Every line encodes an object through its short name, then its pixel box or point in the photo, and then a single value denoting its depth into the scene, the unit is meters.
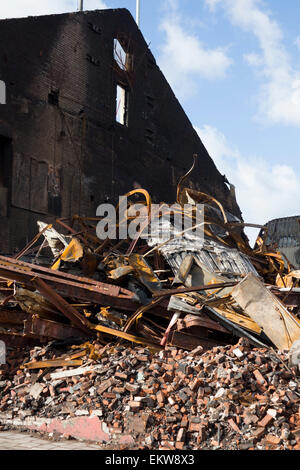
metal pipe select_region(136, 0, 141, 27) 19.92
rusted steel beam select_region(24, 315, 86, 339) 7.02
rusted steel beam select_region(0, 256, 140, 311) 7.09
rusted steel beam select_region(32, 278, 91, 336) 7.02
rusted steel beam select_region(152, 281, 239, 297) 7.49
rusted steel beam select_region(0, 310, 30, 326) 7.44
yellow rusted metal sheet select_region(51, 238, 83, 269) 8.17
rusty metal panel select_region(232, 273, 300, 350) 7.10
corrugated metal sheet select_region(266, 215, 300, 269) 20.82
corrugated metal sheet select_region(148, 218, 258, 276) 9.45
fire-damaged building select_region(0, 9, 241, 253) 13.72
